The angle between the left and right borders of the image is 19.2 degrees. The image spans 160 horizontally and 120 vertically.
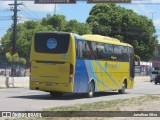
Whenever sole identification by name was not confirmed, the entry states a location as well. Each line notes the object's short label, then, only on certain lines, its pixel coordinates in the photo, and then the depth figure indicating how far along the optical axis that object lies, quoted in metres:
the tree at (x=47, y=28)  72.82
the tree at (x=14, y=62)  36.79
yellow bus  23.08
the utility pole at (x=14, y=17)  60.92
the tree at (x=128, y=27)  80.94
